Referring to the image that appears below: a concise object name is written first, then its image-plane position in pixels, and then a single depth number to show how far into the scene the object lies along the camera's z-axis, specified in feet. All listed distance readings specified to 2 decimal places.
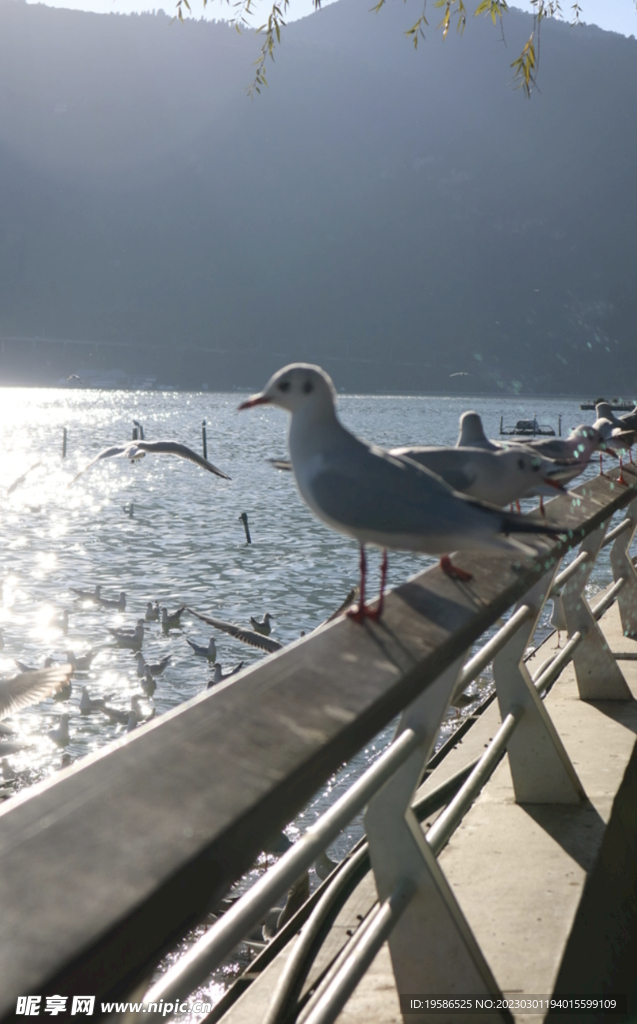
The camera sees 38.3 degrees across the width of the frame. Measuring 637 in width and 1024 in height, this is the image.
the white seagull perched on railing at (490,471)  11.43
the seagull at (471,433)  14.75
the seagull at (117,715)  62.03
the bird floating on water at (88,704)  64.75
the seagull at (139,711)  59.82
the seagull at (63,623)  88.43
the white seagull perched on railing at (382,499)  8.38
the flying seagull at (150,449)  44.32
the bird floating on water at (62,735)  58.34
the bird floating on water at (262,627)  71.10
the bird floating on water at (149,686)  67.82
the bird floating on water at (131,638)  80.89
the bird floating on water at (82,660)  74.13
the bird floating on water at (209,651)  76.63
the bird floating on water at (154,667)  70.59
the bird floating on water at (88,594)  99.55
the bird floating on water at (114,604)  96.78
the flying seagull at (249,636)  44.73
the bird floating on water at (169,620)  88.12
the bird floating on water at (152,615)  91.66
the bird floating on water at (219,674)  59.47
